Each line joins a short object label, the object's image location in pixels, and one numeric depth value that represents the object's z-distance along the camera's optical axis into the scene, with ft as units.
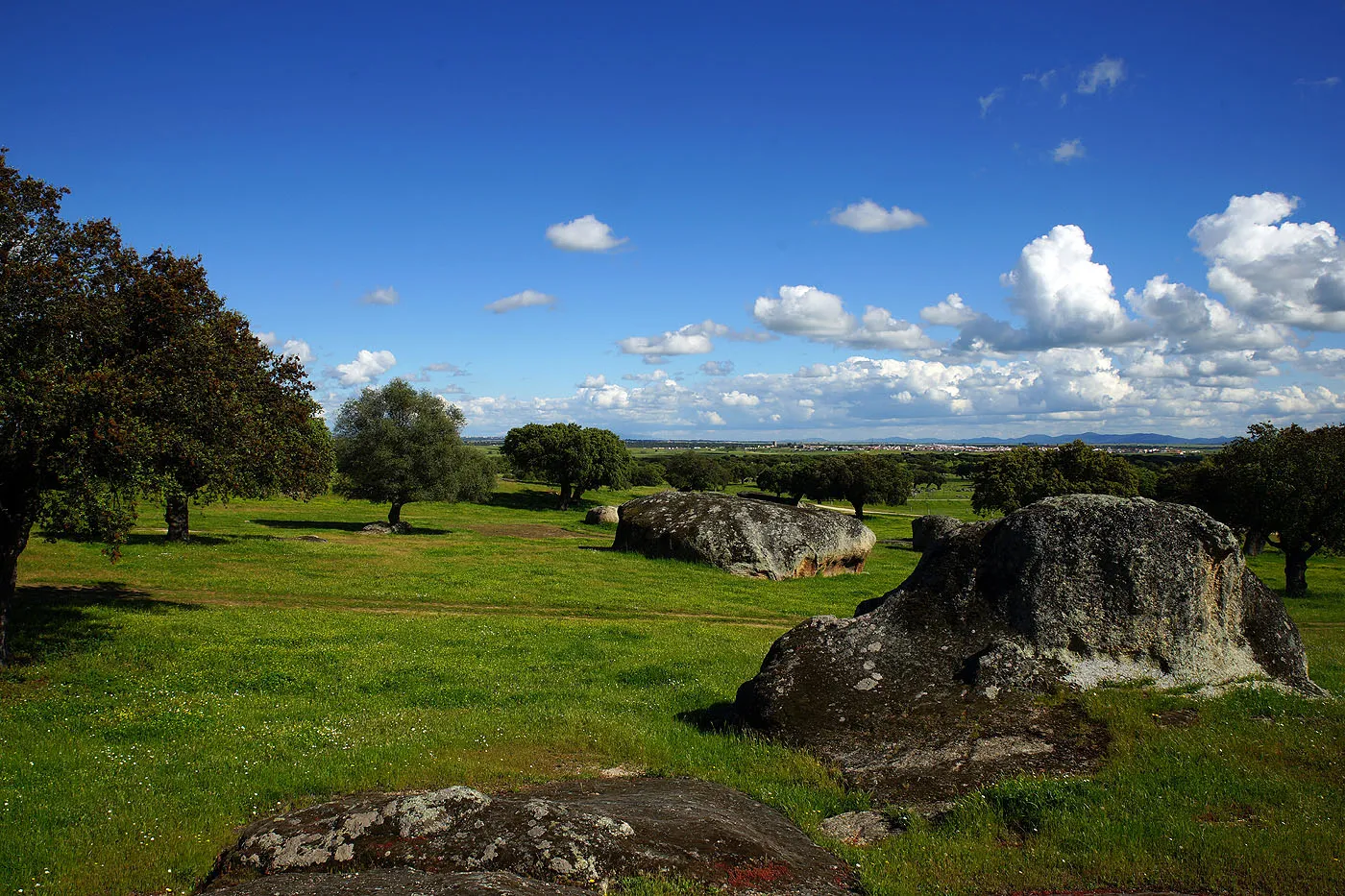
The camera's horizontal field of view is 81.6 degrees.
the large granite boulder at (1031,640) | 41.29
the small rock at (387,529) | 177.59
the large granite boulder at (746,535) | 135.03
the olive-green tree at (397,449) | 182.40
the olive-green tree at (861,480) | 306.55
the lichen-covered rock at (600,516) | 237.86
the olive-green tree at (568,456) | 291.99
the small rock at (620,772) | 39.24
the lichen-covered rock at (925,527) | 174.40
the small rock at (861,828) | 32.12
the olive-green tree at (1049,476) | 211.41
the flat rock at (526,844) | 25.57
